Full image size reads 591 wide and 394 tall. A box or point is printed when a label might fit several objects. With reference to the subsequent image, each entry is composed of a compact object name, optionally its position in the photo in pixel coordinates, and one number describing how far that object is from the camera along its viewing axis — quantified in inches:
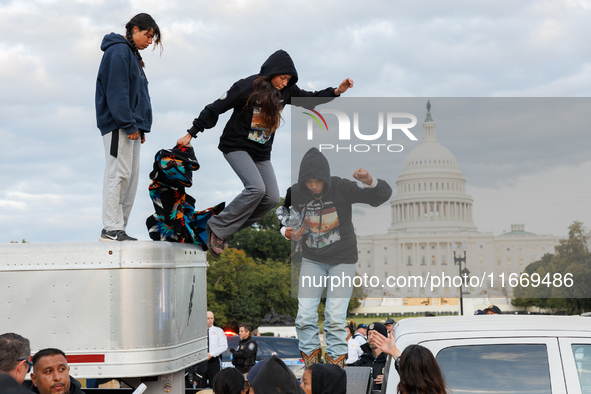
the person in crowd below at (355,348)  385.1
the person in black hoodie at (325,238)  238.2
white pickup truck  142.1
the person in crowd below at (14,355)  150.0
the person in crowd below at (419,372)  136.3
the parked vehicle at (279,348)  553.1
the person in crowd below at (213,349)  418.1
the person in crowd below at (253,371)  181.1
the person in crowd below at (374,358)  345.8
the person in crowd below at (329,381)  163.2
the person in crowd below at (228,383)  168.4
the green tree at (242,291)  2367.1
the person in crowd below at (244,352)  433.4
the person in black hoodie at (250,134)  217.0
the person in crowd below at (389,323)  450.4
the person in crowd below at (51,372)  155.4
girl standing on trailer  207.0
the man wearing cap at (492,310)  370.6
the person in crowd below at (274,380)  144.2
